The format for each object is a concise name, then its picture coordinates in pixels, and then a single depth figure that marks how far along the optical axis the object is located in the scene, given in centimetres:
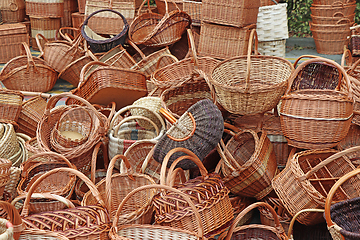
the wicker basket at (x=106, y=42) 834
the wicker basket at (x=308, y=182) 434
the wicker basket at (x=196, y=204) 387
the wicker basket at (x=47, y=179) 493
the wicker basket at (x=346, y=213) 398
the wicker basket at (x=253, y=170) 506
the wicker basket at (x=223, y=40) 721
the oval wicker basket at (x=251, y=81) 510
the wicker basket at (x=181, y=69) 677
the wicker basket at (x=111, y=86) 656
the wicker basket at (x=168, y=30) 802
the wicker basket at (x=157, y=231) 361
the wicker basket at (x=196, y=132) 475
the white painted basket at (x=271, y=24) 790
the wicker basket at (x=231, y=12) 700
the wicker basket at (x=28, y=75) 856
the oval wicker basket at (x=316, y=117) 471
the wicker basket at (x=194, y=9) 854
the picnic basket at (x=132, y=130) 566
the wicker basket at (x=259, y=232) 433
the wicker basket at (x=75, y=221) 362
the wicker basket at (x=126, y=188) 495
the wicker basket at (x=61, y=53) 889
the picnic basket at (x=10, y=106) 641
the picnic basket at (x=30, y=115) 673
